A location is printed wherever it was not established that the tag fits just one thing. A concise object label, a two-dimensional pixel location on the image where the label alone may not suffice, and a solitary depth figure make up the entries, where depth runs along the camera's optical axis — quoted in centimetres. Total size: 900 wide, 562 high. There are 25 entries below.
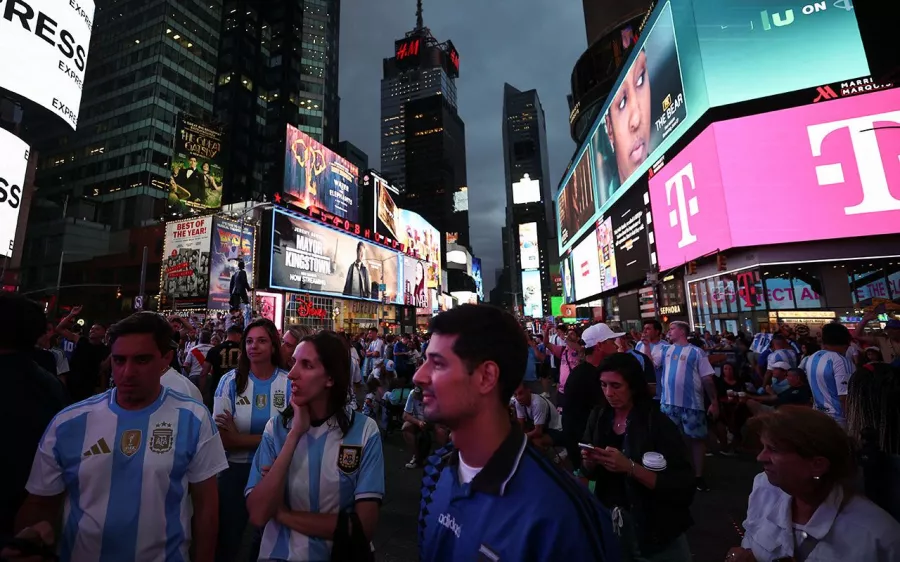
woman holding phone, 228
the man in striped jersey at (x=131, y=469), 189
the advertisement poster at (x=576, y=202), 4952
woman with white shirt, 157
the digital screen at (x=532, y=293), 10844
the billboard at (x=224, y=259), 2984
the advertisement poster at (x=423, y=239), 6594
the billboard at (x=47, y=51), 836
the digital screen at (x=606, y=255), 4147
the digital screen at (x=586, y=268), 4825
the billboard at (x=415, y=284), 5481
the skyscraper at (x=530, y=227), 10994
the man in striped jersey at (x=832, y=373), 507
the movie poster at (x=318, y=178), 3891
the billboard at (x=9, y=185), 859
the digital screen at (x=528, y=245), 10988
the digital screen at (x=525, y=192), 13462
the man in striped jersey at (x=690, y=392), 558
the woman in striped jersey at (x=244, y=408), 315
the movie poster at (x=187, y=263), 3014
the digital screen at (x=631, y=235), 3369
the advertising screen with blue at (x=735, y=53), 2281
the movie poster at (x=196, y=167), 3356
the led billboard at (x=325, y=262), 3378
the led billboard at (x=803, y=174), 1973
